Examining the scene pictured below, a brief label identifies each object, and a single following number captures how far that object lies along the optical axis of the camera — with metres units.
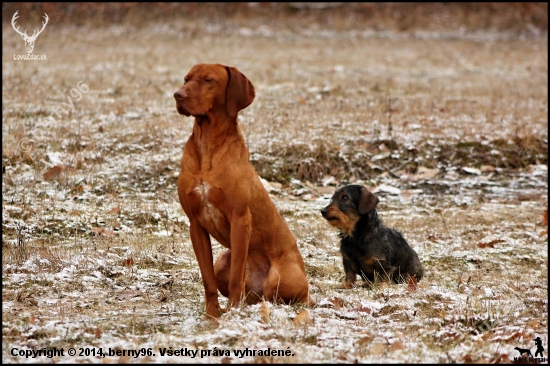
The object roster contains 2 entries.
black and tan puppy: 15.16
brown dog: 11.06
